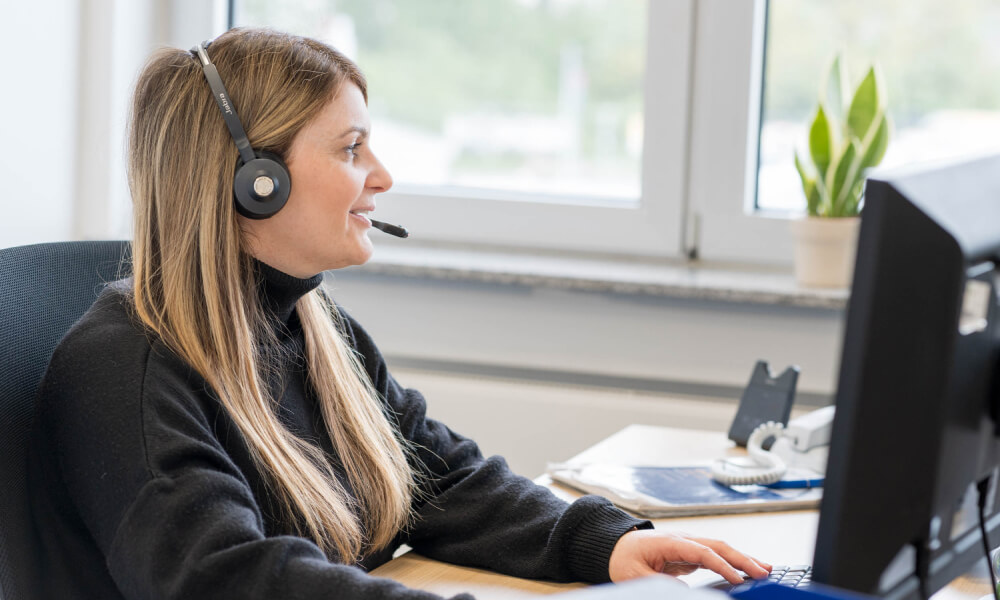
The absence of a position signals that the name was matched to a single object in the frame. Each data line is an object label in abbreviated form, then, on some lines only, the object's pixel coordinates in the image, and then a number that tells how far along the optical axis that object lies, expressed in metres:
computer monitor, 1.71
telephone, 2.32
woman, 1.89
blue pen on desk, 2.32
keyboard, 2.02
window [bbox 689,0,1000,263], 2.84
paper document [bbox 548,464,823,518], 2.24
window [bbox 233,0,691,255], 2.97
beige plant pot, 2.76
